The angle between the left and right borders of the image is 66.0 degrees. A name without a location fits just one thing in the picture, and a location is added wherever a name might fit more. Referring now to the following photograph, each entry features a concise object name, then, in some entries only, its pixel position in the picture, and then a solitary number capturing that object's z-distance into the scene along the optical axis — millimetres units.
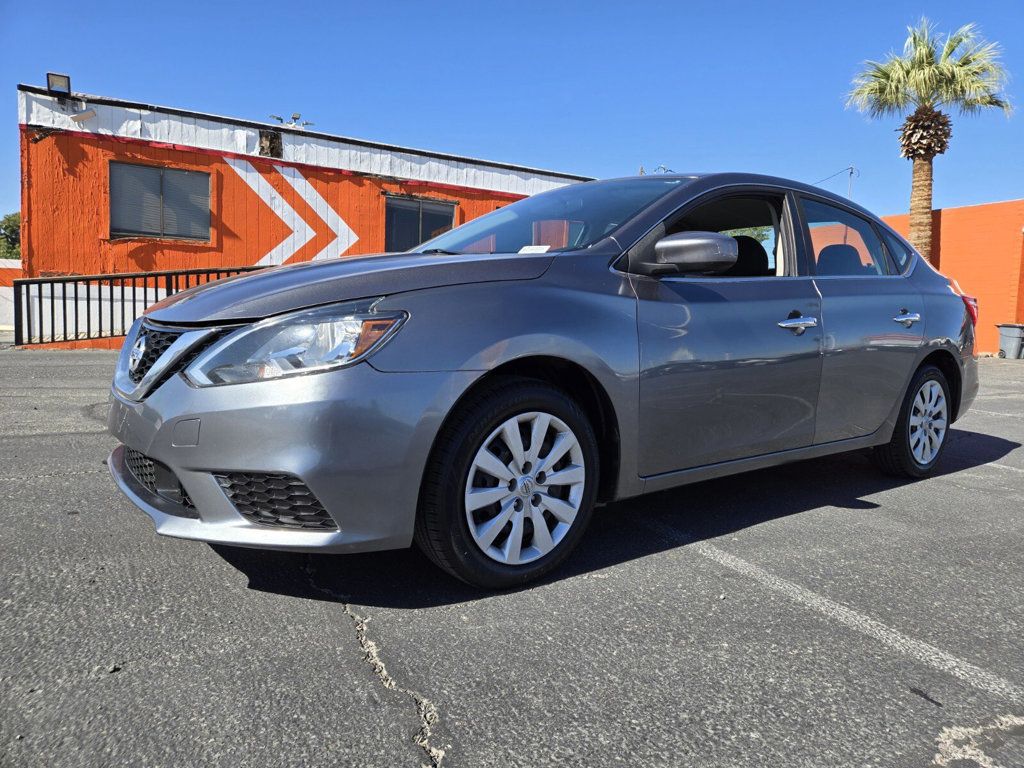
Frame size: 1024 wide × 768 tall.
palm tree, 18938
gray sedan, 2375
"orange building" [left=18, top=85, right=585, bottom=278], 12102
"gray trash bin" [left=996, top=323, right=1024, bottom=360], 17000
